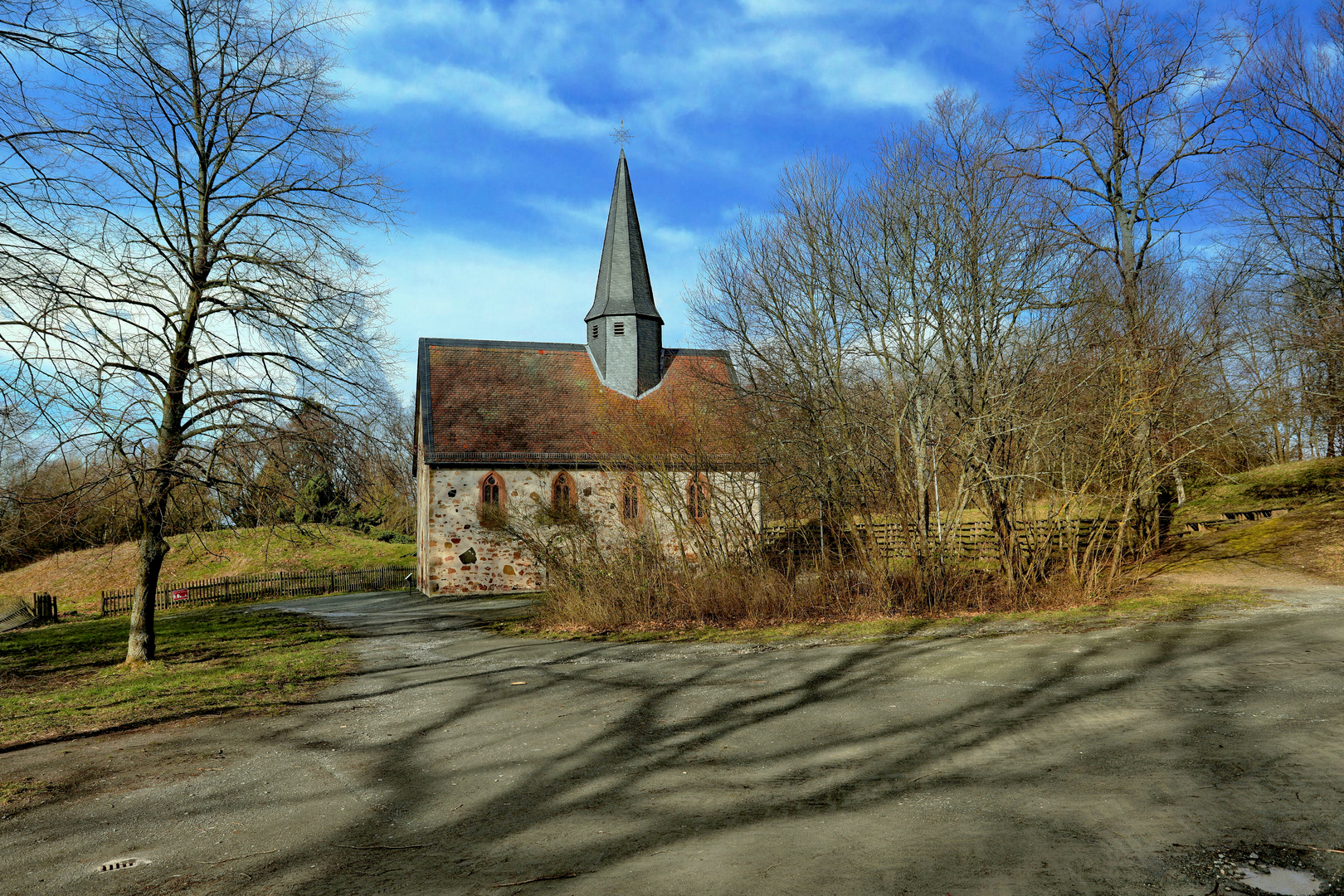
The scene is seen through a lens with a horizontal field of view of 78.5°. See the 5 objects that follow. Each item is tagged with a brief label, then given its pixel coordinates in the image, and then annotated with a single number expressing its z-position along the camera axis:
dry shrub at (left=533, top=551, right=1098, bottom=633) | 13.92
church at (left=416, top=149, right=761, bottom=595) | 15.74
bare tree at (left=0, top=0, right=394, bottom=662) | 11.13
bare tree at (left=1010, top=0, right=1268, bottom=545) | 18.08
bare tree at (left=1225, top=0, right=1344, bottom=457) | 16.69
